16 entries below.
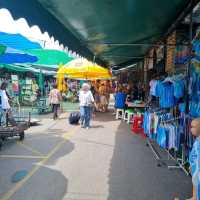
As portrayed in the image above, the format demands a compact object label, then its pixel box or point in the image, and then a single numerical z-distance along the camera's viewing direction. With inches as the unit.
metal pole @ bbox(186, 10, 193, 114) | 139.3
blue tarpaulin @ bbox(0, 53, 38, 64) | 286.0
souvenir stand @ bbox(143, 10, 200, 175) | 135.2
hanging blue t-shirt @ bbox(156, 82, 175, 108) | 161.6
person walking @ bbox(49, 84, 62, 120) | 393.4
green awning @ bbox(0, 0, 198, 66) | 107.8
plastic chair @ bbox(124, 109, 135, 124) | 358.9
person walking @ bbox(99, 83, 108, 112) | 492.9
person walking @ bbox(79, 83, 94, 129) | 316.0
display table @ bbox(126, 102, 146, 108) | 354.6
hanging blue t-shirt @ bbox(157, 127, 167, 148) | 166.9
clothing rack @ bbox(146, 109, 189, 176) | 160.4
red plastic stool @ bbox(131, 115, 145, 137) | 298.2
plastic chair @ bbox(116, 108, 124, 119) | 398.0
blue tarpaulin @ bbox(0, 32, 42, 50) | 279.2
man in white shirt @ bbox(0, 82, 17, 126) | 265.1
